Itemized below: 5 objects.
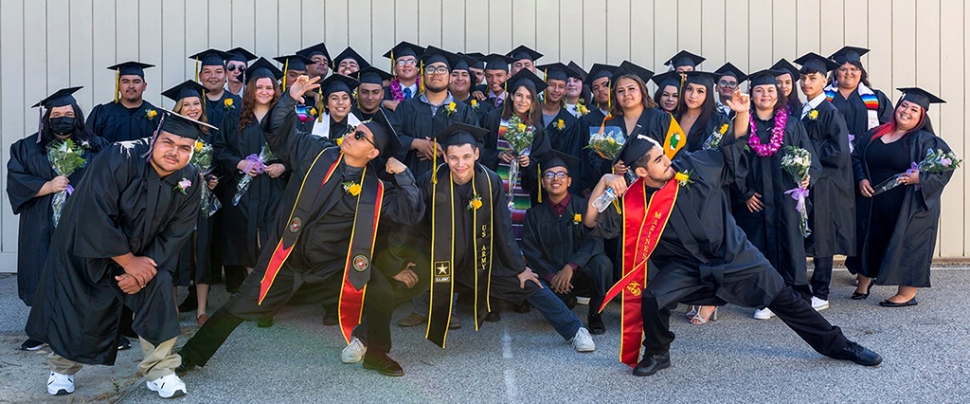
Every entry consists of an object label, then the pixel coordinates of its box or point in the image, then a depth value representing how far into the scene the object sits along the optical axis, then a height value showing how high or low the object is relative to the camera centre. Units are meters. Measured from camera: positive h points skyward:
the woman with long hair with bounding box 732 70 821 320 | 6.87 +0.09
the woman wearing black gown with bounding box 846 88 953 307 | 7.12 -0.05
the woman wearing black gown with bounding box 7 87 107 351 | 6.08 +0.10
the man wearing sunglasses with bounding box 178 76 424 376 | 5.31 -0.32
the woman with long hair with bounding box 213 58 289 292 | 6.79 +0.17
